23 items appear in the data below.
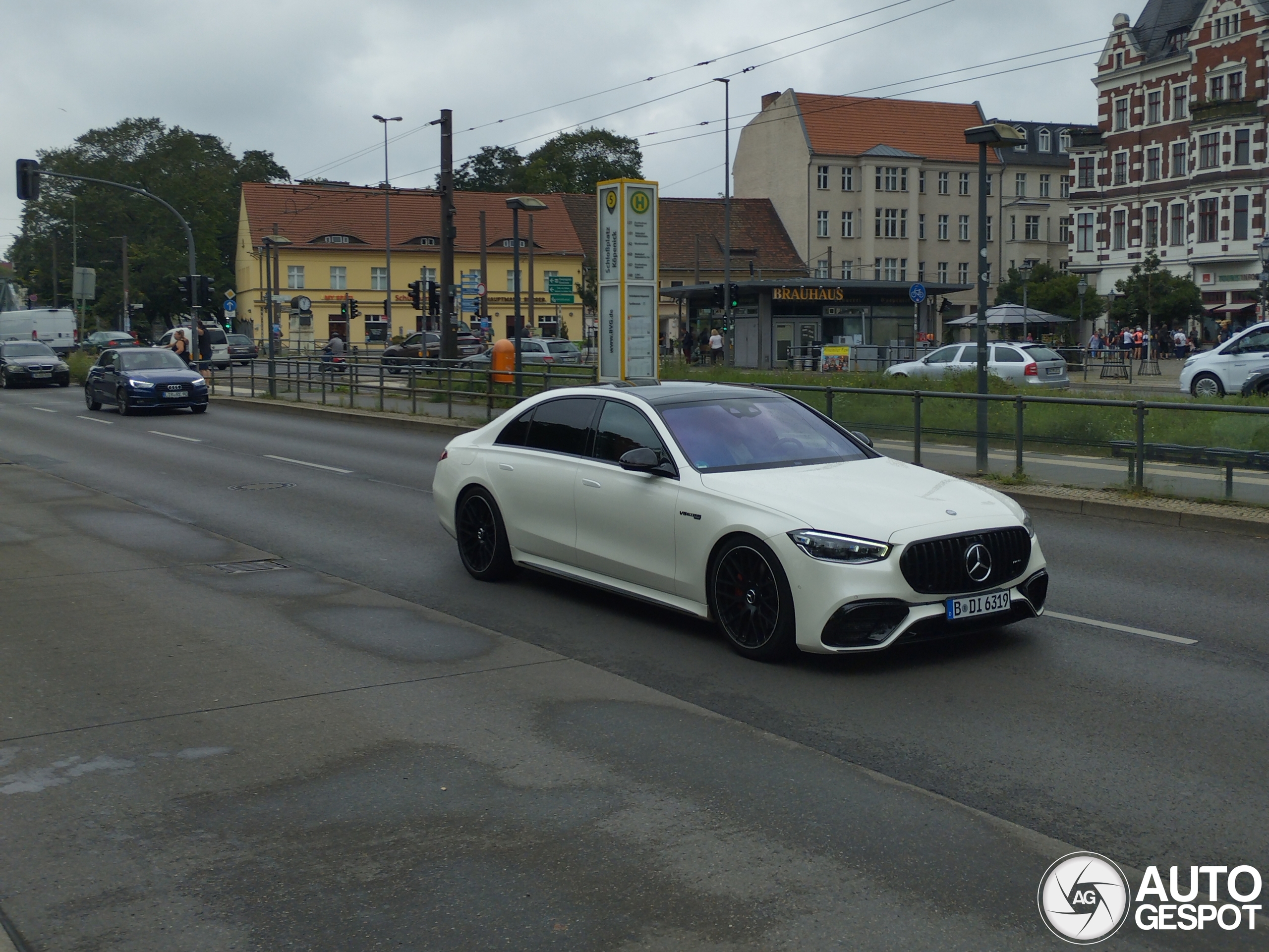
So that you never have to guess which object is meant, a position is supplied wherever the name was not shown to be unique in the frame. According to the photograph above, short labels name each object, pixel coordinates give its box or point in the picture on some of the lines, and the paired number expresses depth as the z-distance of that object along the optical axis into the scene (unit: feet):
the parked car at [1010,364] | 110.73
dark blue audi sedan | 96.94
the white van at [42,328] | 198.70
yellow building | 284.41
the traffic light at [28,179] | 108.06
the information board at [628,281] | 75.66
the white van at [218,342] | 192.03
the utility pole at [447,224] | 92.99
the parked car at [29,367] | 146.30
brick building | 208.95
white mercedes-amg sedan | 22.11
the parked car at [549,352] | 145.28
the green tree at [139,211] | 298.35
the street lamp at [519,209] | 81.61
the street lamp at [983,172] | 51.44
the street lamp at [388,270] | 221.66
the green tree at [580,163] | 331.57
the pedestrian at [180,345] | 127.65
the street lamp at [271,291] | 112.98
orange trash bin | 96.84
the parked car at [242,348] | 212.02
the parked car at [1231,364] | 87.25
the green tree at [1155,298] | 185.26
